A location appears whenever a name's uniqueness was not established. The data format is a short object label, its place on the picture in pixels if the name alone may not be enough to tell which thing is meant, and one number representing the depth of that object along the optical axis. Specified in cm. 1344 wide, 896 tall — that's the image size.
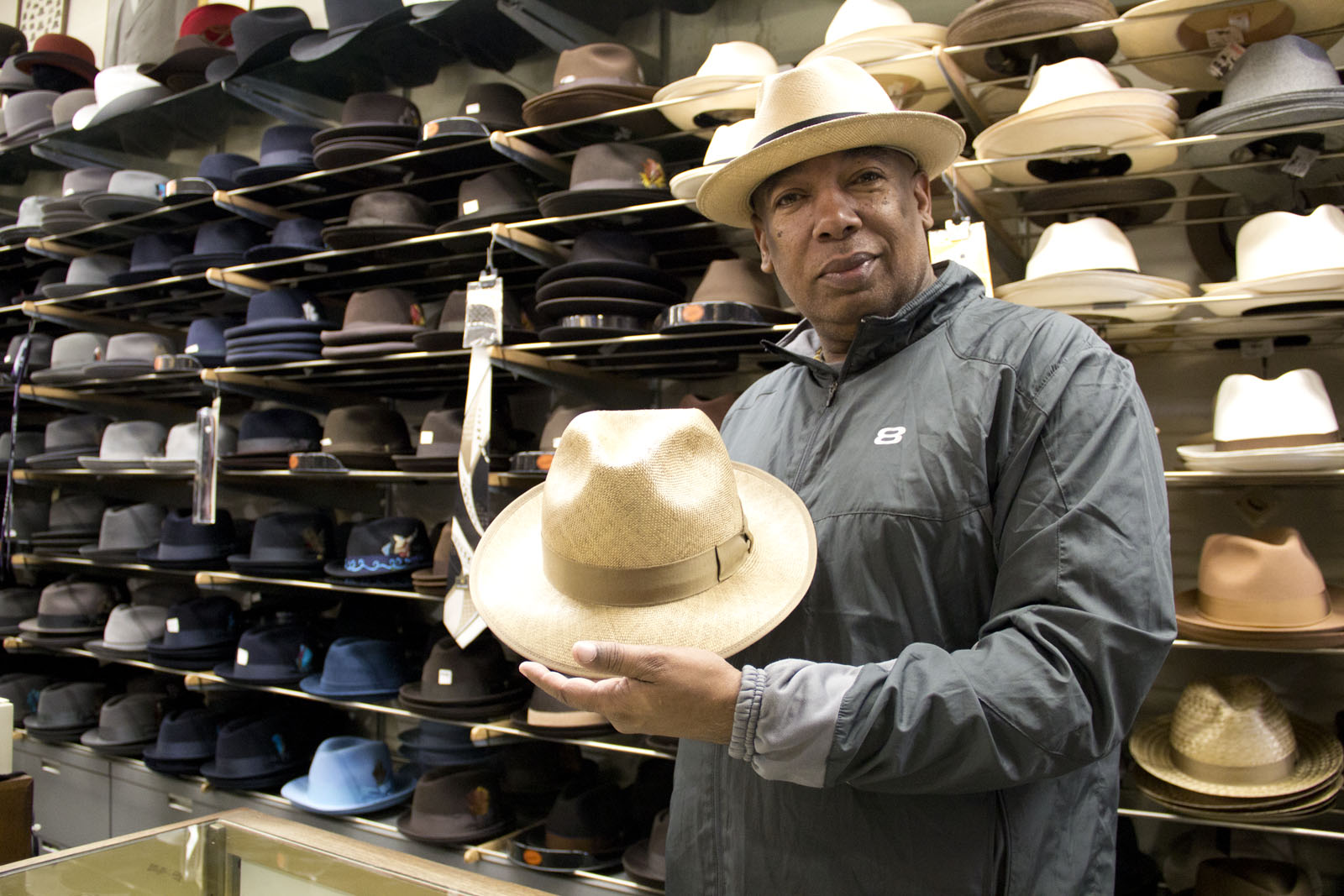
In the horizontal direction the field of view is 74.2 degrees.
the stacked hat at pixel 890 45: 222
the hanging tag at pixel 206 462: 345
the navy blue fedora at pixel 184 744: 347
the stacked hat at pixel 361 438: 325
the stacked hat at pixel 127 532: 390
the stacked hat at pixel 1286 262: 177
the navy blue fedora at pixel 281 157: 329
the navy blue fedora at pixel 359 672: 317
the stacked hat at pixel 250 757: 329
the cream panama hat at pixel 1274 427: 182
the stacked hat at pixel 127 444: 395
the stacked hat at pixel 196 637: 359
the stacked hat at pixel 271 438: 343
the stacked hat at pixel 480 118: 281
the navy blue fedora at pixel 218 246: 363
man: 91
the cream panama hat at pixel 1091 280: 192
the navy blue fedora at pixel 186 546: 371
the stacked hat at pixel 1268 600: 183
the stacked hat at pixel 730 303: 236
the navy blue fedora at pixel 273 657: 332
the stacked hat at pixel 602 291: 261
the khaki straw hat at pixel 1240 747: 184
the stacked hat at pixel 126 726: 371
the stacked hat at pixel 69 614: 408
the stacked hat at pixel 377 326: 307
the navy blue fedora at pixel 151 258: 383
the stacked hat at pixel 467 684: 284
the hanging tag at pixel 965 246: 195
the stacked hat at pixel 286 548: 336
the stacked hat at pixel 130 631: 381
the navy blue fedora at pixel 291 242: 332
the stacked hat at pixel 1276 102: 178
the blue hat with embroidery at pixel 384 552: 315
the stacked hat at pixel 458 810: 280
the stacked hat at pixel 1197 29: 192
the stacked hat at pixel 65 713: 393
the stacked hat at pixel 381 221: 305
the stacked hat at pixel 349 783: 308
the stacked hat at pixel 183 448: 361
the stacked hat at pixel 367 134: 304
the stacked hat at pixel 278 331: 333
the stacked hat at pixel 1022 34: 204
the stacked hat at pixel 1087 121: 193
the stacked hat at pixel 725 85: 245
